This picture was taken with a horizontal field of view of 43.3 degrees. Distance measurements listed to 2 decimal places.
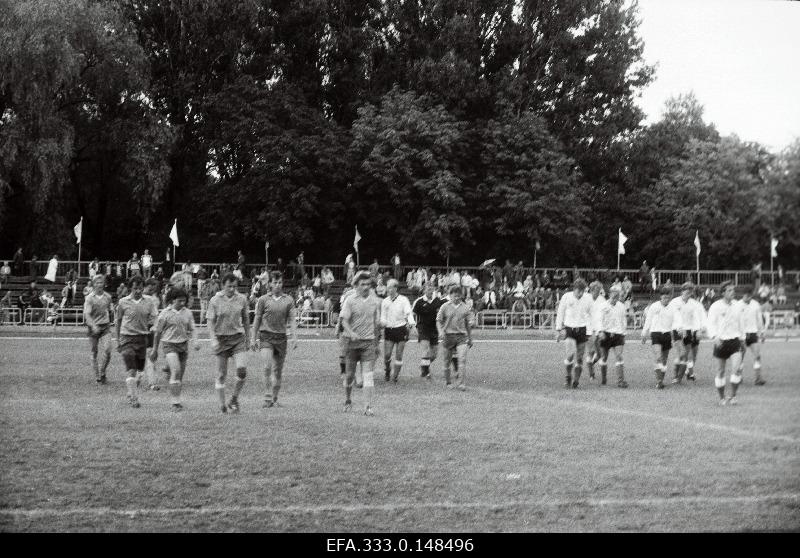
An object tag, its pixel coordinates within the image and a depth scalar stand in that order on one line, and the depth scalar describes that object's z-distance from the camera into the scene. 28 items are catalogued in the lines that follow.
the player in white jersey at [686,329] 20.11
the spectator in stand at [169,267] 40.02
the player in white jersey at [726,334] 15.69
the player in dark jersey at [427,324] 20.73
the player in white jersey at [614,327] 19.86
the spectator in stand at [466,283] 38.84
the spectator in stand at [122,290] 30.26
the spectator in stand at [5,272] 37.03
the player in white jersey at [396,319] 19.91
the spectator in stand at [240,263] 40.50
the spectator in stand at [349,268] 39.99
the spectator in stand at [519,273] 39.91
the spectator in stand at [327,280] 40.53
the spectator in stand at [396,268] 43.16
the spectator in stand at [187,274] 34.38
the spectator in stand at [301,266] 41.72
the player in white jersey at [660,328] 20.17
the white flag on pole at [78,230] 38.99
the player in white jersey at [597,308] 19.83
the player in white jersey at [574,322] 19.55
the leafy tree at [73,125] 34.59
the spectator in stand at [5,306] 34.44
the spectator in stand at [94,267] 37.87
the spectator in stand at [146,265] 39.53
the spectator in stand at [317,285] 40.34
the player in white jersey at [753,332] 15.34
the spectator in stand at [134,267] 39.33
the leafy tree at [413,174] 44.81
